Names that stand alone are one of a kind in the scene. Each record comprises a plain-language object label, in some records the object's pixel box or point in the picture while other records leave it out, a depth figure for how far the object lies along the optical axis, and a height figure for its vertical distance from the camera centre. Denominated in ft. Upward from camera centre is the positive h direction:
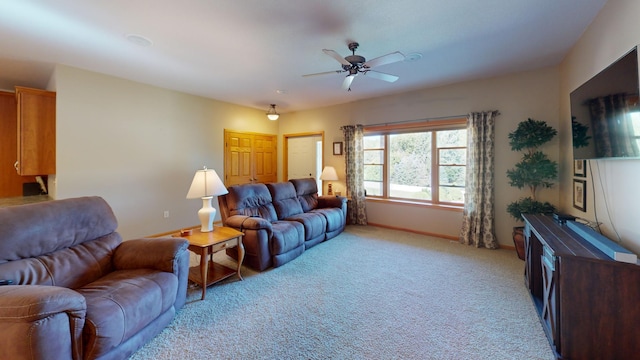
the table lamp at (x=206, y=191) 9.07 -0.40
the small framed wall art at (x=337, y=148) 18.54 +2.36
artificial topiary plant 11.18 +0.57
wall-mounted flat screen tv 5.30 +1.64
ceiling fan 8.12 +4.03
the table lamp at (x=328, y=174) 17.65 +0.42
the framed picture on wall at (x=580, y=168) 8.70 +0.44
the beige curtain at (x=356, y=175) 17.25 +0.34
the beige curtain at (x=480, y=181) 12.89 -0.06
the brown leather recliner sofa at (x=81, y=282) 4.13 -2.26
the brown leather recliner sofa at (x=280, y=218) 10.31 -1.85
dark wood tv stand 5.06 -2.59
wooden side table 8.14 -2.29
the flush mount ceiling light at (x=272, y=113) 18.84 +5.17
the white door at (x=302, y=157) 20.27 +1.93
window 14.46 +1.16
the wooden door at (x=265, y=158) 20.22 +1.84
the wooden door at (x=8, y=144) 13.35 +1.92
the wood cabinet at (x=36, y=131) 10.75 +2.13
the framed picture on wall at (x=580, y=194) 8.67 -0.53
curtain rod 13.82 +3.57
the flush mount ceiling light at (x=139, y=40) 8.55 +4.90
